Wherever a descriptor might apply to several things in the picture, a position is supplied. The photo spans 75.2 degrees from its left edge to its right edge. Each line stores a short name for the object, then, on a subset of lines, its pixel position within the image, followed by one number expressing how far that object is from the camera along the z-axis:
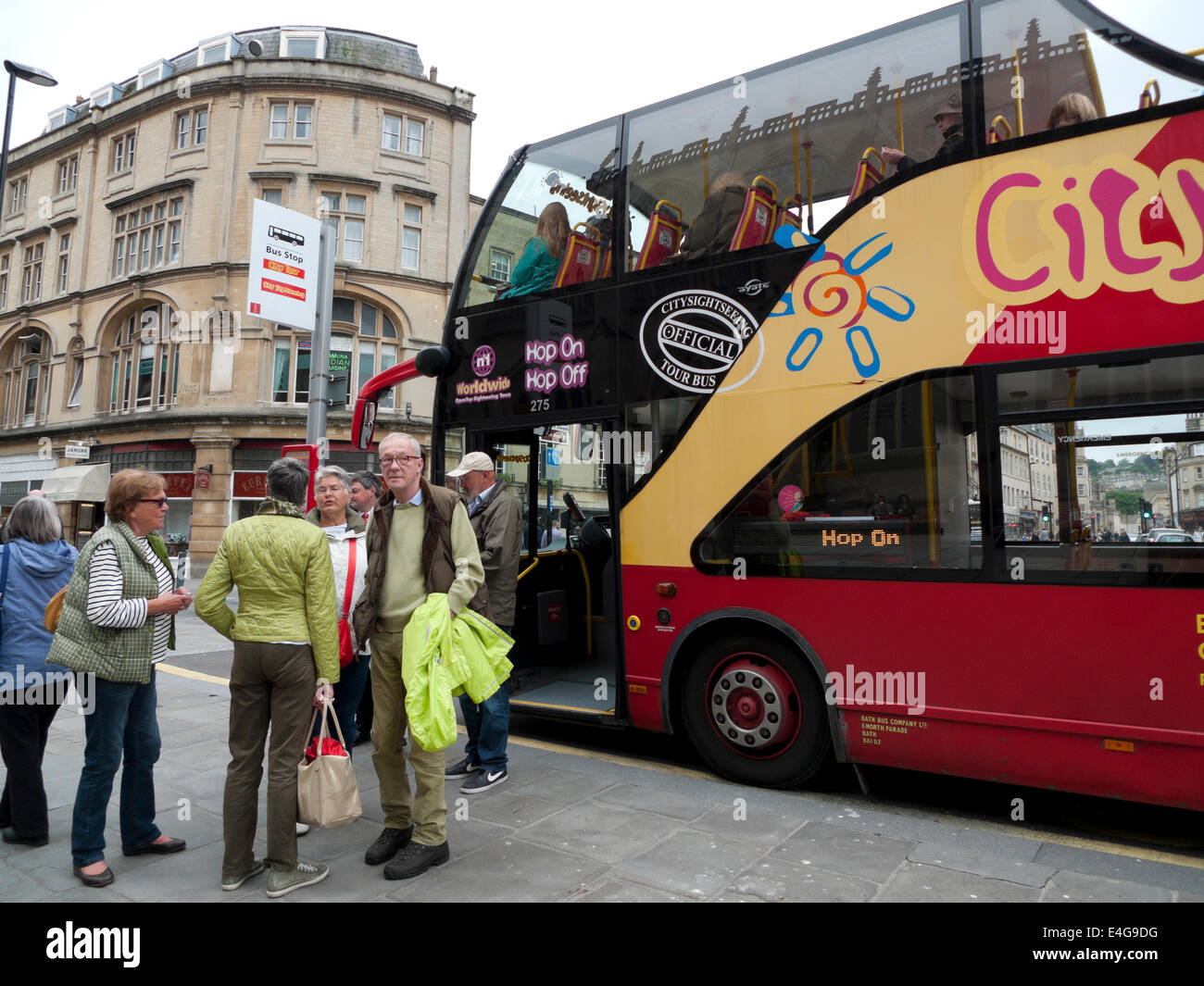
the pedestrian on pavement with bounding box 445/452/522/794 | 4.86
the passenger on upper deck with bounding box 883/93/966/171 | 4.17
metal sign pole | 9.63
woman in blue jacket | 3.80
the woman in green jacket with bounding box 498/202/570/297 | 5.75
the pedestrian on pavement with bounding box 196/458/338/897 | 3.37
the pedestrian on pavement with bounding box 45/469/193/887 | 3.46
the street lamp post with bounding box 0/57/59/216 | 15.62
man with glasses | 3.67
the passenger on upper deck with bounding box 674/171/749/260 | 4.92
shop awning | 24.72
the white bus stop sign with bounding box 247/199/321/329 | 9.70
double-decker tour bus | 3.66
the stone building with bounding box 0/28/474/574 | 23.98
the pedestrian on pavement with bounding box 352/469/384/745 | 5.37
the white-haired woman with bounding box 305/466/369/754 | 4.11
